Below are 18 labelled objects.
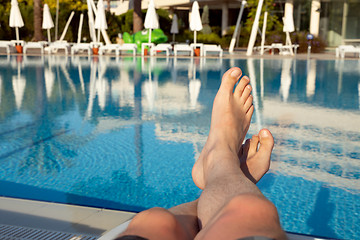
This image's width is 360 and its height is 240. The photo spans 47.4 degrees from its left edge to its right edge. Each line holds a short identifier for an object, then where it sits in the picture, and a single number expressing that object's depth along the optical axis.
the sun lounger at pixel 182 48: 16.42
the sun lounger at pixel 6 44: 16.78
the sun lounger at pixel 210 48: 16.08
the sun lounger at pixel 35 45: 17.03
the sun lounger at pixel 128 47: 16.58
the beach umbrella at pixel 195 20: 17.55
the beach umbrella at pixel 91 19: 17.81
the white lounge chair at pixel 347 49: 15.50
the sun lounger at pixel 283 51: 16.86
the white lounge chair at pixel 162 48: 16.28
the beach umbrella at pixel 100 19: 17.23
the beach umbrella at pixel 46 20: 18.27
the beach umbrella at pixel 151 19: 16.64
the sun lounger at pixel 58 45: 16.70
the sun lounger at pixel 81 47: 16.73
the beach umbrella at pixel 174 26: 21.48
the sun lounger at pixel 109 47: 16.53
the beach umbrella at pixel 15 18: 17.70
